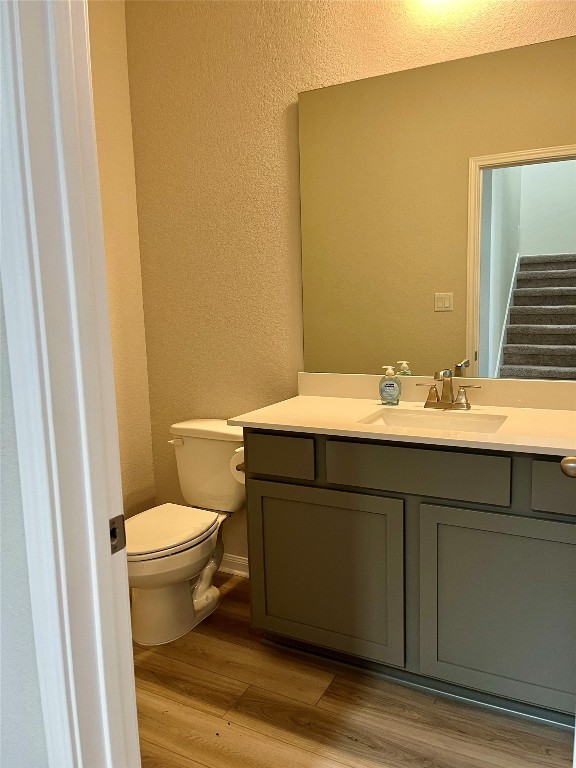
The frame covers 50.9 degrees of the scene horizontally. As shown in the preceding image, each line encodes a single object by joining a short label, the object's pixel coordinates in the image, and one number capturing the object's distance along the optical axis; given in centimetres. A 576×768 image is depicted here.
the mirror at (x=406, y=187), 197
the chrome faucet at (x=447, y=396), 212
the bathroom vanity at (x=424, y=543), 165
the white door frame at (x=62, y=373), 73
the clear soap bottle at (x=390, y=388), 223
